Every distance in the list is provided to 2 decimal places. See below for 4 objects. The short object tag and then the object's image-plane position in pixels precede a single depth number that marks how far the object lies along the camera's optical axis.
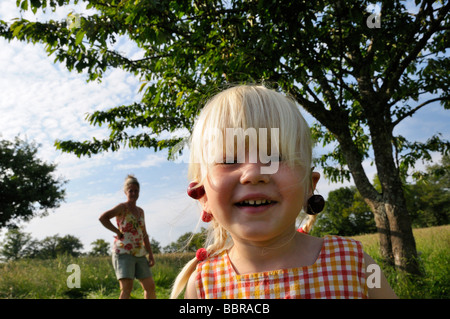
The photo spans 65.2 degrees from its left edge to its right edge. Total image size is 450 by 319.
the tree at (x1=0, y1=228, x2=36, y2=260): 23.92
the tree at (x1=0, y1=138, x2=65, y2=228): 26.02
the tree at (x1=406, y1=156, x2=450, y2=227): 35.94
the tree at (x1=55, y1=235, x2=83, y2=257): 21.29
